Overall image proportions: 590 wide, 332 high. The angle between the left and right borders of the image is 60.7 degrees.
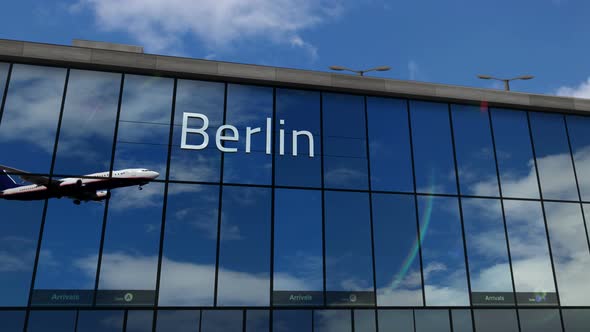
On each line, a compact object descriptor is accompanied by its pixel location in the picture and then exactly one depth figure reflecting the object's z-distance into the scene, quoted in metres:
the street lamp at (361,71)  23.97
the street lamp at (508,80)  25.86
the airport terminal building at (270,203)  19.08
